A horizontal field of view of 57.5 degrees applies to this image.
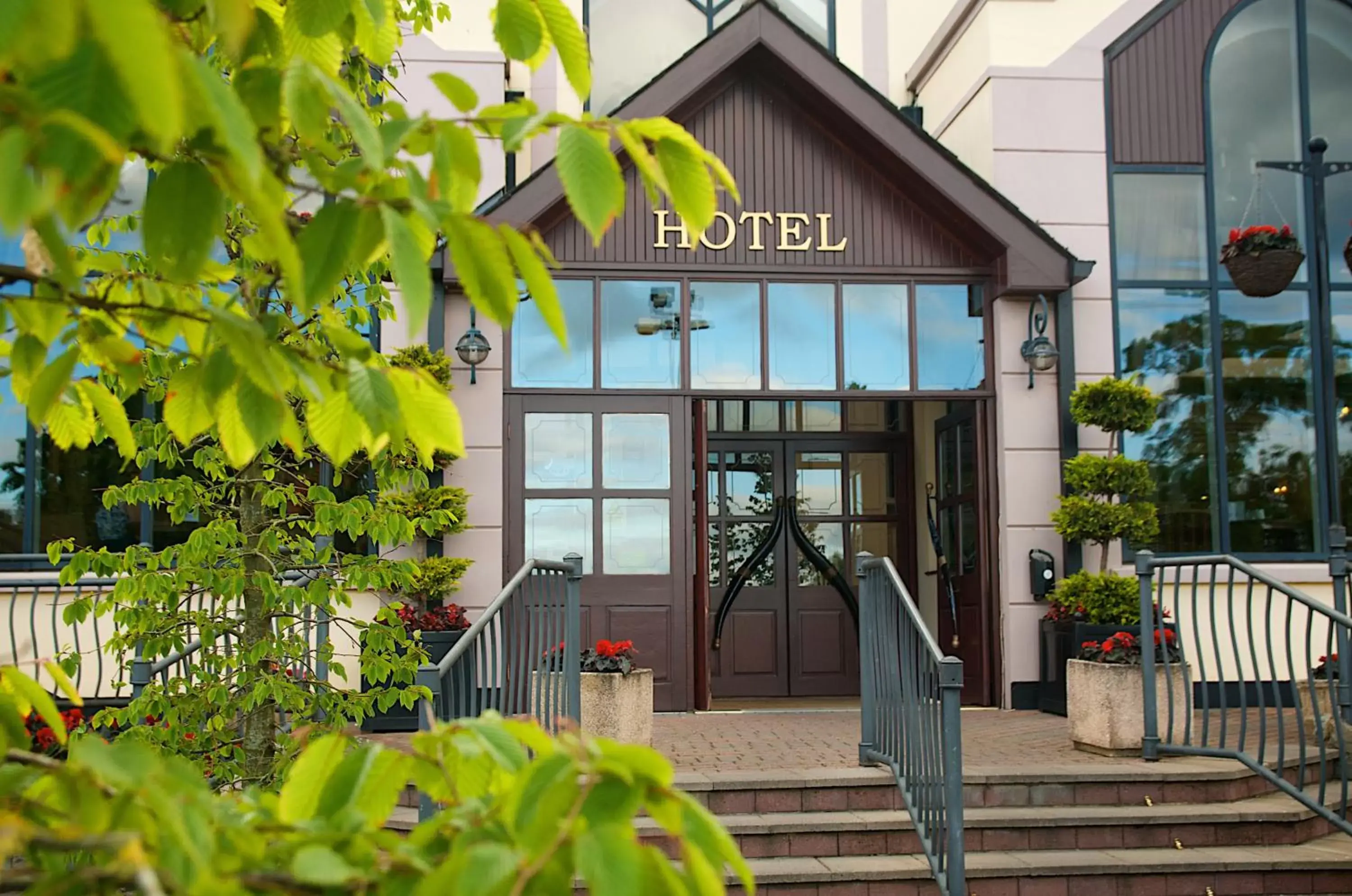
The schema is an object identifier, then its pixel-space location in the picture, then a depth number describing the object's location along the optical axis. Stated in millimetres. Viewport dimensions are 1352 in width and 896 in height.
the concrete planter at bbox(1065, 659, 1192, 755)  6801
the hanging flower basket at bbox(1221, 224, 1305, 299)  8234
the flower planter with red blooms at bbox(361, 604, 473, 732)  7965
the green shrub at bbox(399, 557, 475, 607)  8195
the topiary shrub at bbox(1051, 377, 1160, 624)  8406
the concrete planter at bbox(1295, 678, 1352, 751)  6071
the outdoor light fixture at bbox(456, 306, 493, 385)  8602
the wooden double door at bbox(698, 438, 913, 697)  11609
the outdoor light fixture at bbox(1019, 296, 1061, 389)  8969
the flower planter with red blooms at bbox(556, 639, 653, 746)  6848
